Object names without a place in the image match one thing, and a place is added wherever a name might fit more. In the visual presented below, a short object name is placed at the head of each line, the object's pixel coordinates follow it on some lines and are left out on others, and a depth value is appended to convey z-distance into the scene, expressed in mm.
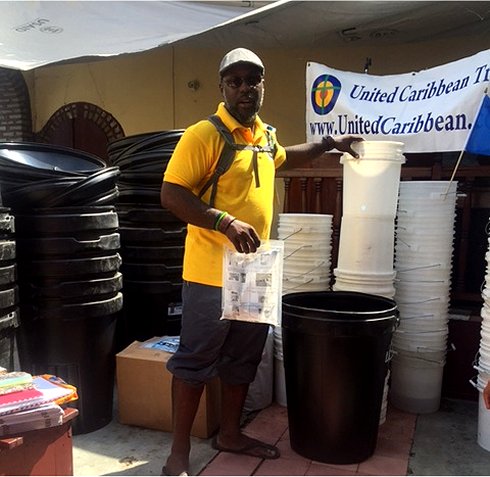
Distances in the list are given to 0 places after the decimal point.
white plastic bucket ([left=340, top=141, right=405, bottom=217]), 2955
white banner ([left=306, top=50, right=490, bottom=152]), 3475
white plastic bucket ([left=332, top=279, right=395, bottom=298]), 3053
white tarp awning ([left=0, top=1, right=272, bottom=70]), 4203
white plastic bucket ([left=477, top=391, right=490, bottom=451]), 2839
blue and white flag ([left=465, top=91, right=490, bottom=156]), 3264
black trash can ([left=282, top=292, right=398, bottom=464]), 2502
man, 2273
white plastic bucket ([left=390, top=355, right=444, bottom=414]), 3320
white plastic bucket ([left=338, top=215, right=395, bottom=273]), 3025
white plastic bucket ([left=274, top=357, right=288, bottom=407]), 3387
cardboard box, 2924
